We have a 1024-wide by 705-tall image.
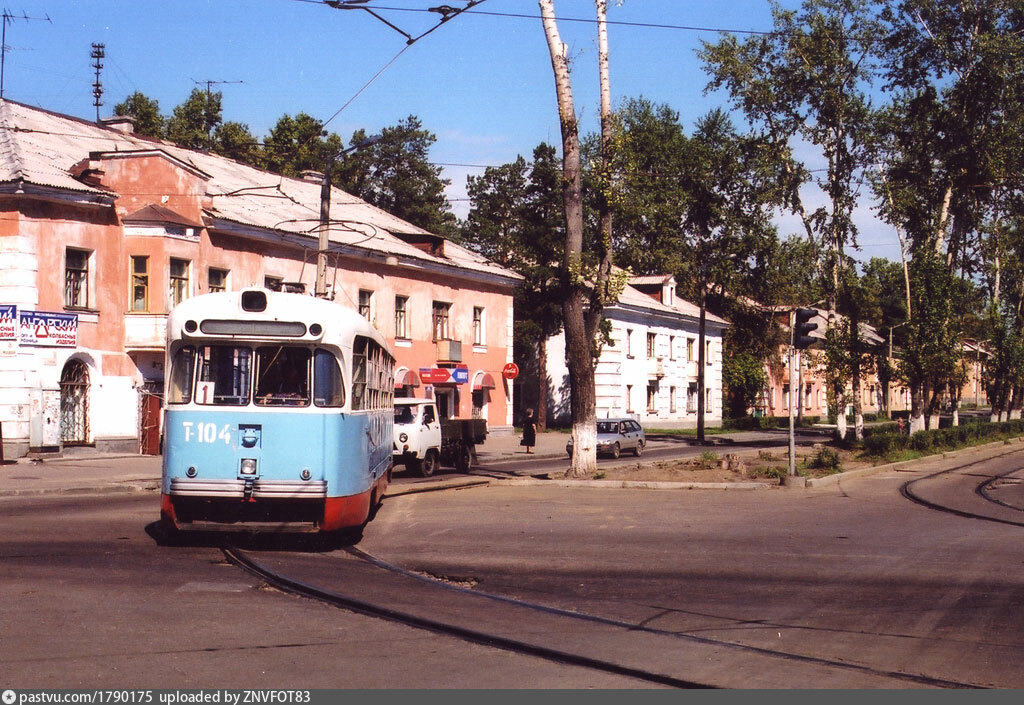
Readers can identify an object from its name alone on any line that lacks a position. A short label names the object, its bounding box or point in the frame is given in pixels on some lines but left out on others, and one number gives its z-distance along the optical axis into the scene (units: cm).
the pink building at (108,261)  2995
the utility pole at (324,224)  2541
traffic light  2178
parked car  3862
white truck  2558
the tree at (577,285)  2292
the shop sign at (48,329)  2992
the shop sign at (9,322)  2958
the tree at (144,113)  6483
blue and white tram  1236
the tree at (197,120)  6316
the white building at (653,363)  6075
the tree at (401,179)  8200
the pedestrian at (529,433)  3853
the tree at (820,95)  3884
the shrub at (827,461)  2539
